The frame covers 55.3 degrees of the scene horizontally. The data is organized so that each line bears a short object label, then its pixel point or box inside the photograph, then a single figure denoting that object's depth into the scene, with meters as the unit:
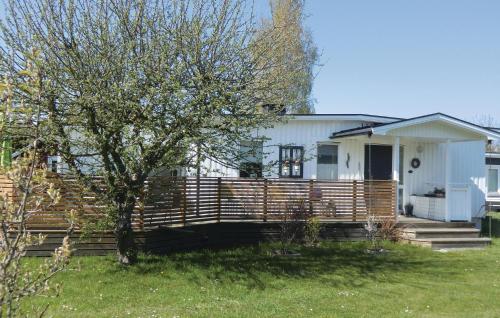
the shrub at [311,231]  11.55
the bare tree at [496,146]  45.71
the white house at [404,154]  13.62
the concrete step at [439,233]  12.41
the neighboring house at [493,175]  23.83
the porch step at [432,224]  12.84
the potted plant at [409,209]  14.91
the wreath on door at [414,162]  15.11
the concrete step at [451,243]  11.99
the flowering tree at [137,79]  7.28
